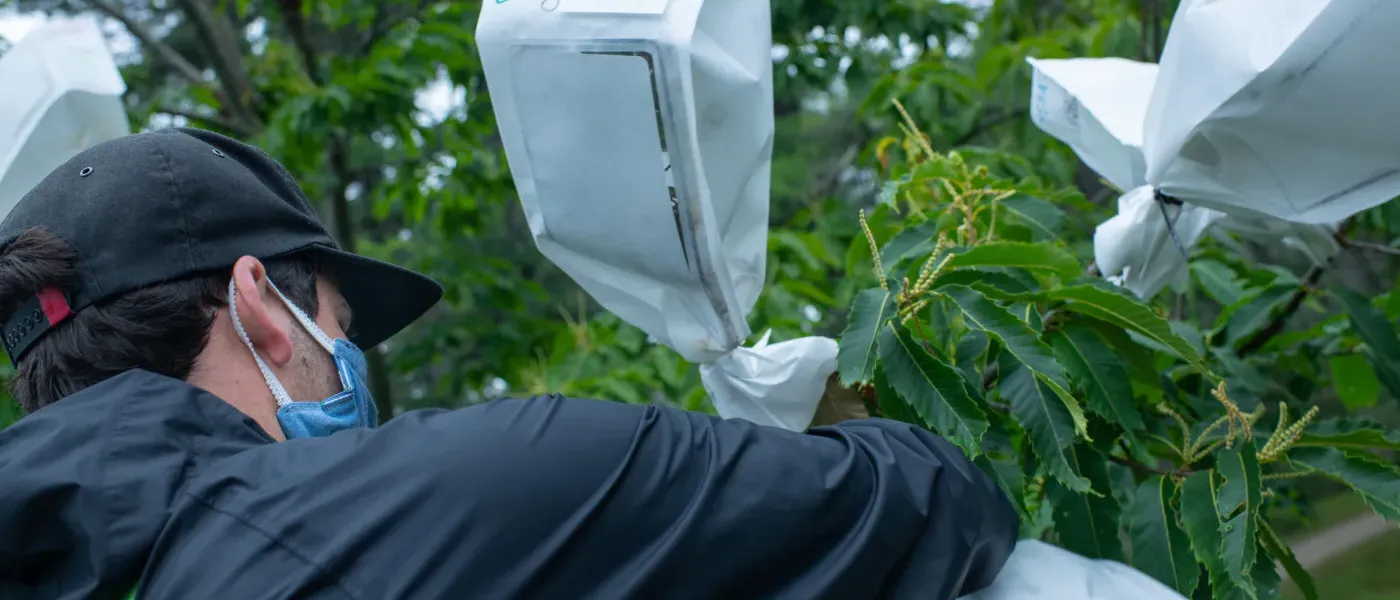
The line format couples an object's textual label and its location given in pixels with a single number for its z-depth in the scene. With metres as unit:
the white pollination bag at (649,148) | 1.21
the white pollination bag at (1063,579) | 1.30
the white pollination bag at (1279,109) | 1.37
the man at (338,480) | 1.02
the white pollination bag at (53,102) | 2.03
